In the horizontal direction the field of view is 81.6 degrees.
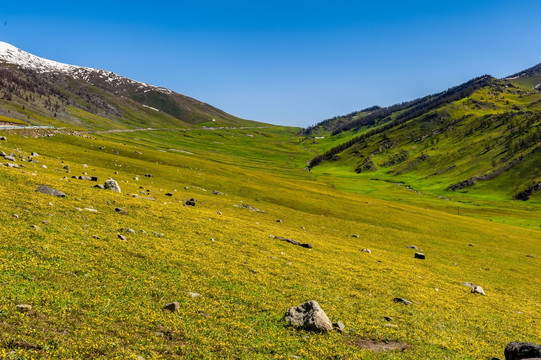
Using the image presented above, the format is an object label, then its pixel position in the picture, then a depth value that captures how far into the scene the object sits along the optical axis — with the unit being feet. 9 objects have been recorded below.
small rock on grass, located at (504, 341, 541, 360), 47.30
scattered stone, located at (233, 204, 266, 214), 175.61
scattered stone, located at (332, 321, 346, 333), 55.06
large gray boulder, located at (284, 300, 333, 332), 52.85
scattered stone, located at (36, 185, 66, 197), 94.46
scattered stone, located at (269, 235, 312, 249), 113.59
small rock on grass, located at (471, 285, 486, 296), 98.66
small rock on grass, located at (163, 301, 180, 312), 50.27
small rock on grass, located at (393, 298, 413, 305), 75.25
